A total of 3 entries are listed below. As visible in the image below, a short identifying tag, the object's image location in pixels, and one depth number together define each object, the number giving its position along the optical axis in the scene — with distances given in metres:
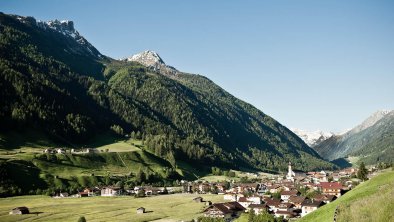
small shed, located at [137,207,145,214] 135.66
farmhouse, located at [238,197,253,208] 155.75
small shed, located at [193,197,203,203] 167.41
